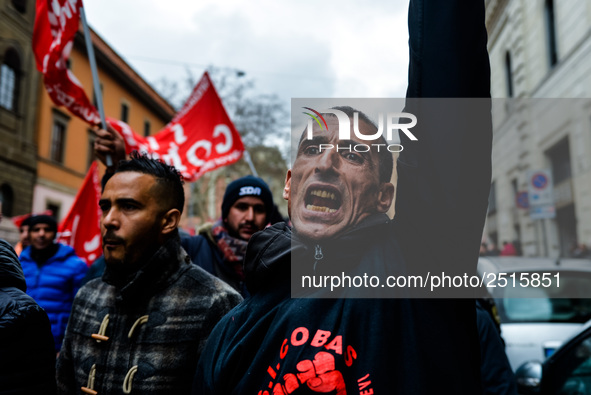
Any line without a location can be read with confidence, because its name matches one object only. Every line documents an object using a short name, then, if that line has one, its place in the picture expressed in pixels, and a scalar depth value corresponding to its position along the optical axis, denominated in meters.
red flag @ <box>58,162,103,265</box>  5.58
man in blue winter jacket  5.08
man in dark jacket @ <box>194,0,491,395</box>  1.26
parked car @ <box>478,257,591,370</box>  4.93
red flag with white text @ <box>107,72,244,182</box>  5.99
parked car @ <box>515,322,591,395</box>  3.08
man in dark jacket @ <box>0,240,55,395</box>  1.39
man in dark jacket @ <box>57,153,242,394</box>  2.13
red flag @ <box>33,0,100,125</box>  4.11
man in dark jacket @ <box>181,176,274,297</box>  3.50
